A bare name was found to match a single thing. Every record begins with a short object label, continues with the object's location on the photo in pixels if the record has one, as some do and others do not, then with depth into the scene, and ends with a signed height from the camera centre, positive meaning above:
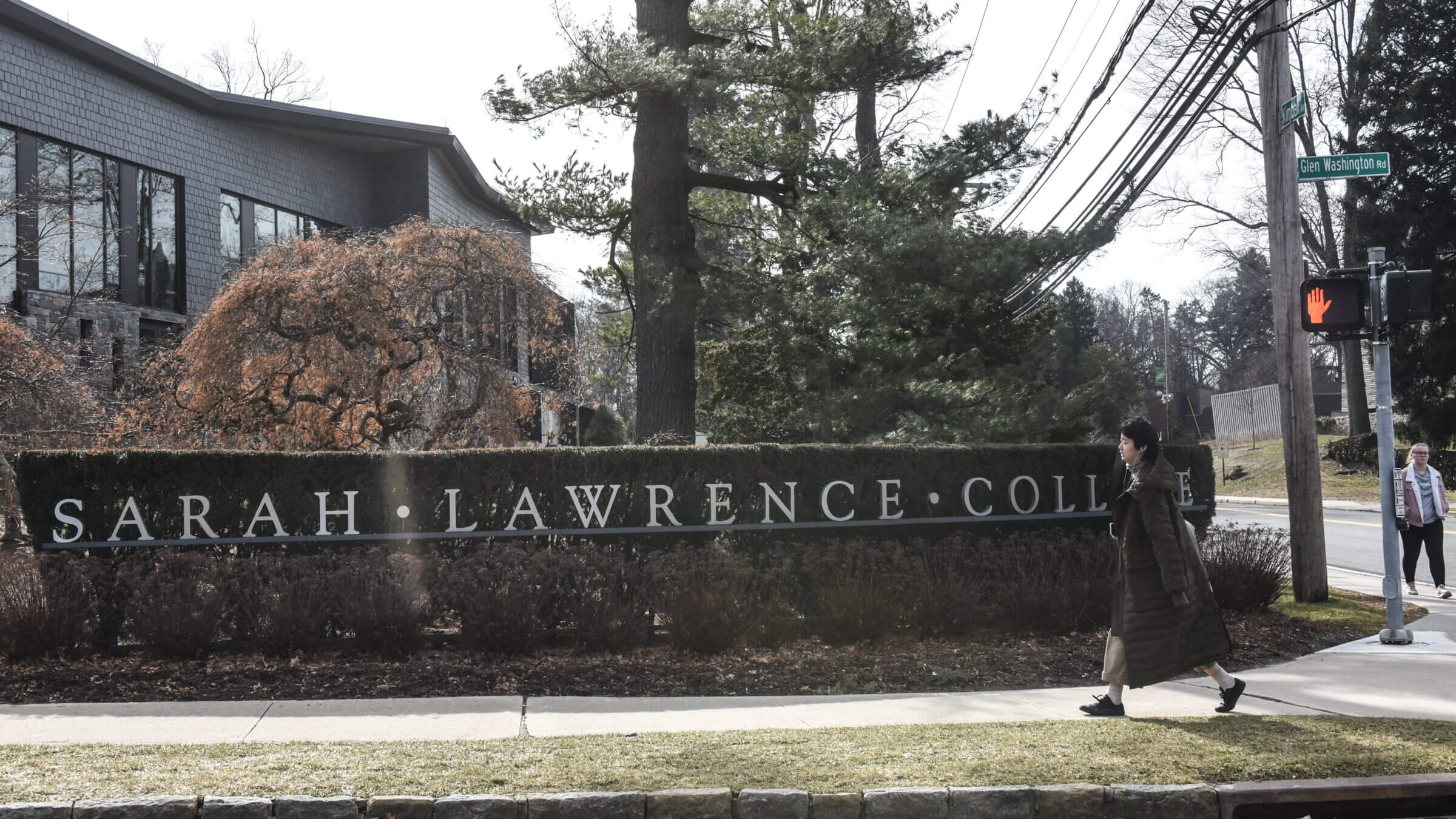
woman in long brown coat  6.86 -0.99
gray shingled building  22.34 +7.32
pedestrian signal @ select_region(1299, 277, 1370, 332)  9.62 +1.13
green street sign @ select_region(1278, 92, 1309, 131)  10.54 +3.16
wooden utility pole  11.34 +1.02
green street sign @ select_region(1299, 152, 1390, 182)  10.12 +2.47
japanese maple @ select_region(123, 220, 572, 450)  14.43 +1.56
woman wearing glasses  13.34 -0.94
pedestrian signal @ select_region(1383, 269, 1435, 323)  9.38 +1.14
